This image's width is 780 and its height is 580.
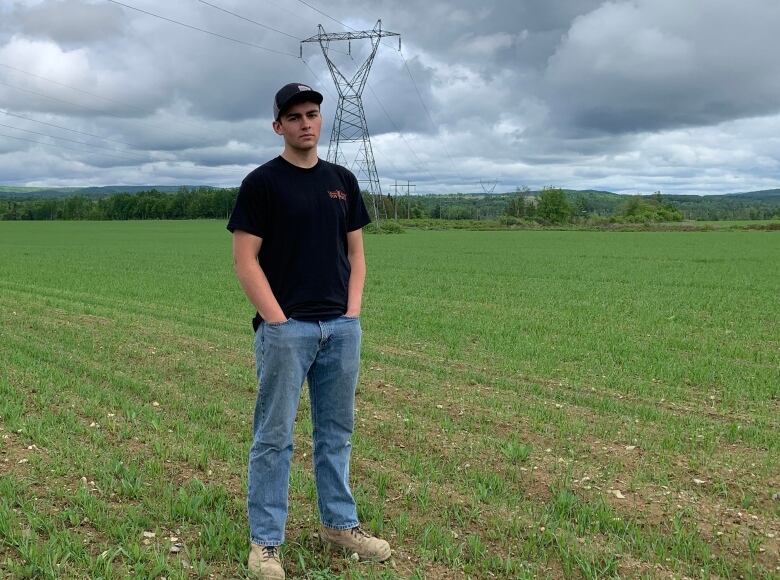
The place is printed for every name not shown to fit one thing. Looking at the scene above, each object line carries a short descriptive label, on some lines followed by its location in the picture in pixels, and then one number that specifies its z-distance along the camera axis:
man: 3.59
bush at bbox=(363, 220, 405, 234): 73.45
